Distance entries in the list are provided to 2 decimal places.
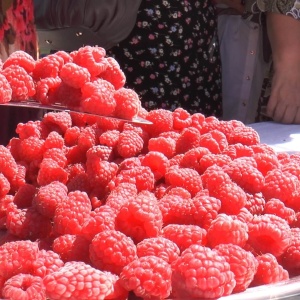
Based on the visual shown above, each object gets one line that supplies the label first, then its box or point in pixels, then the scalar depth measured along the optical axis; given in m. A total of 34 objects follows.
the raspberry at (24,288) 0.49
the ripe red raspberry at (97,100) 0.69
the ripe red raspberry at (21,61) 0.74
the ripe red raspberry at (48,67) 0.74
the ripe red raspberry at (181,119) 0.82
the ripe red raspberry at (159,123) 0.79
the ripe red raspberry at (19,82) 0.70
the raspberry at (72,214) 0.59
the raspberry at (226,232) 0.55
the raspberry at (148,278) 0.49
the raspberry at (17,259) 0.53
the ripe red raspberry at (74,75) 0.71
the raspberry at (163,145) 0.74
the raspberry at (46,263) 0.53
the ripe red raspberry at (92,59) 0.73
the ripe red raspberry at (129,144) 0.73
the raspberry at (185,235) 0.56
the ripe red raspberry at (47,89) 0.71
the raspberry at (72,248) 0.56
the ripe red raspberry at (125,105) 0.72
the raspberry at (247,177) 0.65
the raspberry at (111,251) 0.52
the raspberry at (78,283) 0.47
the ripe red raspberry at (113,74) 0.77
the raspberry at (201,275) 0.49
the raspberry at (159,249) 0.52
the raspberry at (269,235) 0.57
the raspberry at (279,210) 0.63
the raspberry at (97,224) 0.55
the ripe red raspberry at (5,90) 0.66
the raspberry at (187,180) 0.66
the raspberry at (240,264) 0.52
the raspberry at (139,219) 0.55
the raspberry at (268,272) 0.55
